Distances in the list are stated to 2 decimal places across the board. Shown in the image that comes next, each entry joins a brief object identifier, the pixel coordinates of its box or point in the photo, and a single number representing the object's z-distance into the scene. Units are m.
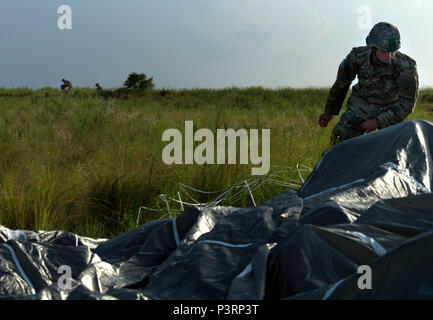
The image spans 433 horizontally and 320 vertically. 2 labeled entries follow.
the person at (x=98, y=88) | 21.04
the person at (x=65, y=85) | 20.17
